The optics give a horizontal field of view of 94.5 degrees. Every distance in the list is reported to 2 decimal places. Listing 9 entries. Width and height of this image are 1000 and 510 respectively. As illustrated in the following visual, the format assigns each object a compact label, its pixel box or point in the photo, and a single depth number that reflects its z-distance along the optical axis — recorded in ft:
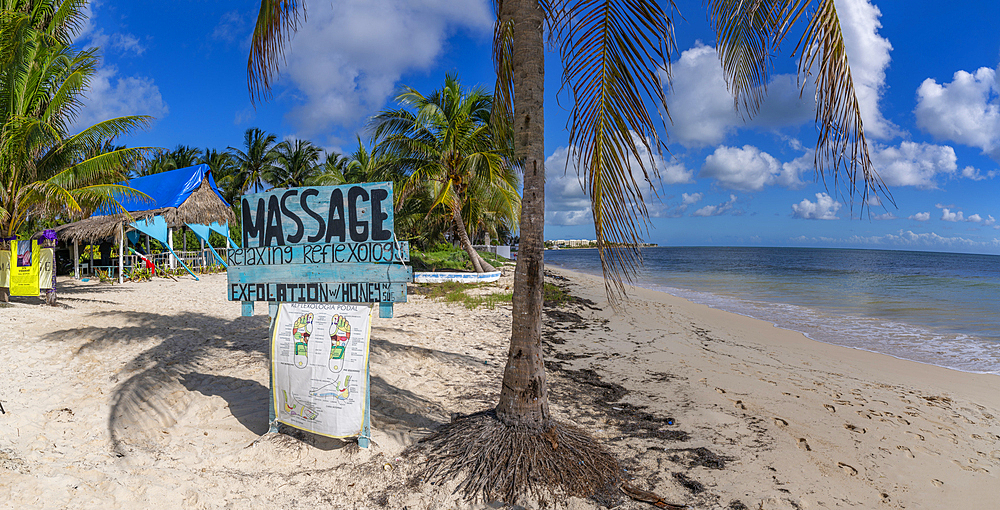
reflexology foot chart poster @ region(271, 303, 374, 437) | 11.91
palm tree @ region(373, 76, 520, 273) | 51.03
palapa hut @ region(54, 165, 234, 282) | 49.37
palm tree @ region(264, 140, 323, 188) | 106.33
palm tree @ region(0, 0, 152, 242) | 27.98
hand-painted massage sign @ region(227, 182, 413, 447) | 12.01
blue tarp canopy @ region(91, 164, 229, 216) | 48.98
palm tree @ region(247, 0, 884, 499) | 9.55
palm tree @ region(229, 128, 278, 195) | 105.53
